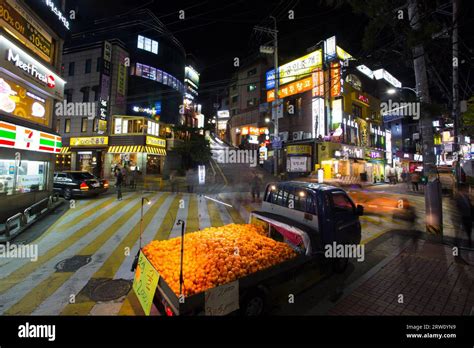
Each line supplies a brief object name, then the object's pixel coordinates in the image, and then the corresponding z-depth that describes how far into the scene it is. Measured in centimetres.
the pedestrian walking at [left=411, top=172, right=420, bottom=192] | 2134
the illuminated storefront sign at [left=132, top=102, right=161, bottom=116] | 2956
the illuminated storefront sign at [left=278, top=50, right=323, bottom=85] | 2794
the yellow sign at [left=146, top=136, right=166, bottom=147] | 2817
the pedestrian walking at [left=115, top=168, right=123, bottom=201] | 1453
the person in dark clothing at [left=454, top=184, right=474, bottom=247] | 708
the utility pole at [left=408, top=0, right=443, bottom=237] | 766
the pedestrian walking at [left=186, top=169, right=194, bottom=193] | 2365
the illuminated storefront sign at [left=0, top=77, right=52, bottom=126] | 883
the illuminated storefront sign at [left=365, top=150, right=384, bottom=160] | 3307
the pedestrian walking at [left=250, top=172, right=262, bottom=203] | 1526
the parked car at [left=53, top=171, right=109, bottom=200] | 1411
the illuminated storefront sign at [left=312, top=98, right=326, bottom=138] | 2770
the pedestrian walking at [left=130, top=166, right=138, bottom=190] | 2084
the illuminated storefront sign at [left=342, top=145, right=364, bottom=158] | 2882
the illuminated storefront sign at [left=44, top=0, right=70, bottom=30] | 1104
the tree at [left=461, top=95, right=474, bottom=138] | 1898
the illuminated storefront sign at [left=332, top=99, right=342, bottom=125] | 2768
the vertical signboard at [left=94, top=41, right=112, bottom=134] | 2648
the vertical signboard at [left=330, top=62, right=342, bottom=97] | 2665
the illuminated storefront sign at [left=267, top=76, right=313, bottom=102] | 2891
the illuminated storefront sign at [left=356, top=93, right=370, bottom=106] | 3135
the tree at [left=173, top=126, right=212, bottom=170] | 2834
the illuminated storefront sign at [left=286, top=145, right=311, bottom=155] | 2759
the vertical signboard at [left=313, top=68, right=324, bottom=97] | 2715
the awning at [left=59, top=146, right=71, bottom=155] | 2963
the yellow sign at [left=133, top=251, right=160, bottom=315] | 309
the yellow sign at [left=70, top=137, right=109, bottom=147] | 2823
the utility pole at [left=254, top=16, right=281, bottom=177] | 2347
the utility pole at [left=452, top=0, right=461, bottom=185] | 1142
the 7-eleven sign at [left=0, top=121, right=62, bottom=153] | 838
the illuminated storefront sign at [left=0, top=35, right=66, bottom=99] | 843
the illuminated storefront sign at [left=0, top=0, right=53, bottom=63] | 875
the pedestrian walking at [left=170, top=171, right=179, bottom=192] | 2031
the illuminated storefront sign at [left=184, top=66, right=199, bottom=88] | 4214
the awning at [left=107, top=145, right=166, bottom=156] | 2755
